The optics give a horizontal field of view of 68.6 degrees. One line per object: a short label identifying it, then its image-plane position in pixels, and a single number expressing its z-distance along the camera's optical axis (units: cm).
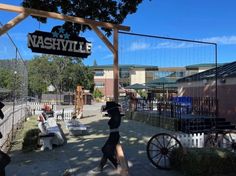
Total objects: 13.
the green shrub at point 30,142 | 522
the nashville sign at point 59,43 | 364
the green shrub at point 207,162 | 354
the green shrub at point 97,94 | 3856
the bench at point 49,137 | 528
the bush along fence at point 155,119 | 787
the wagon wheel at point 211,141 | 474
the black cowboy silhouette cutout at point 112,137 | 373
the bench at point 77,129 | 686
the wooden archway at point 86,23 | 351
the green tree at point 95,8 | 501
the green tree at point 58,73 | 3126
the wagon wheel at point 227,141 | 469
